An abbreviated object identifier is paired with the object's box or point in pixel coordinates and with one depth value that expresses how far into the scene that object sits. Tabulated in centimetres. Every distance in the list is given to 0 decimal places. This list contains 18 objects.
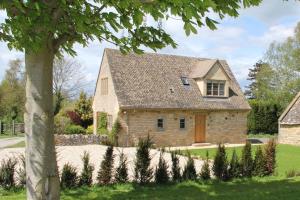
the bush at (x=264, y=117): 4128
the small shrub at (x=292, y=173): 1527
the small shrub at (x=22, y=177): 1176
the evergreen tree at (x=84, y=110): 3842
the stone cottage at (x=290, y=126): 3328
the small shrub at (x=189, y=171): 1370
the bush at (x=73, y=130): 3278
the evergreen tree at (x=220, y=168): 1416
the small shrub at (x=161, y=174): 1309
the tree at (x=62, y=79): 5044
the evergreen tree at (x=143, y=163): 1299
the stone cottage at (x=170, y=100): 2978
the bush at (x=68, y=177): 1199
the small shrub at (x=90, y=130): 3522
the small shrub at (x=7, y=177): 1174
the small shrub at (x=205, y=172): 1387
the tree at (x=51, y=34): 579
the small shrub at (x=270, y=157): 1530
